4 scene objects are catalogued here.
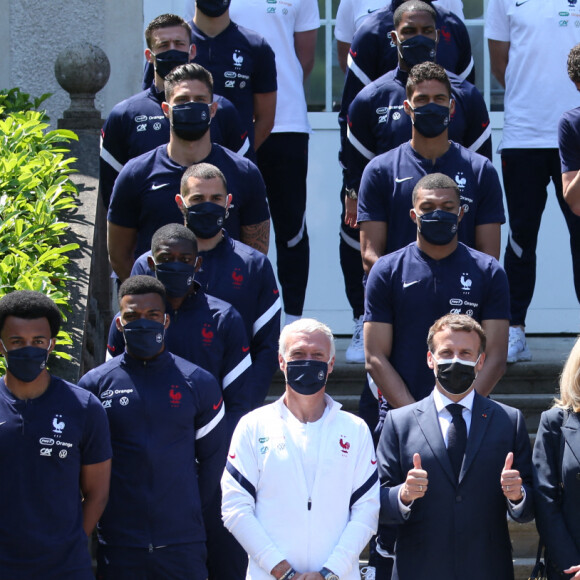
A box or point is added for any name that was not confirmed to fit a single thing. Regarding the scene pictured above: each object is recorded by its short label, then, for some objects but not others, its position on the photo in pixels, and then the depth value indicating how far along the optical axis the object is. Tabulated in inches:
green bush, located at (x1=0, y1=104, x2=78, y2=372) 471.2
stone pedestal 510.9
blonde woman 378.9
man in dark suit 390.0
